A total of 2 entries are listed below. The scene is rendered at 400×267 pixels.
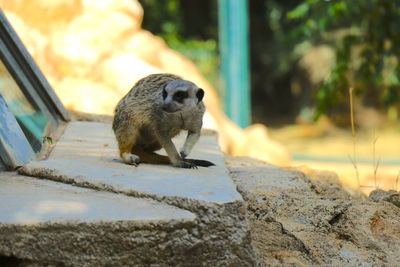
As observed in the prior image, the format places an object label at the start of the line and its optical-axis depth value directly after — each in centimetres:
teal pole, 2002
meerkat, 809
